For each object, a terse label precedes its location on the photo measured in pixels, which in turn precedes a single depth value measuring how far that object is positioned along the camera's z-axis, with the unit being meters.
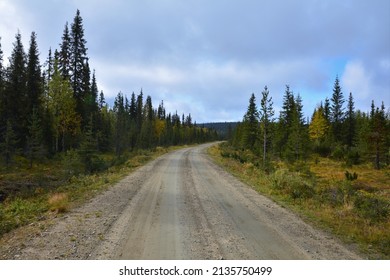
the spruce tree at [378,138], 36.84
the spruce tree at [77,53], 37.59
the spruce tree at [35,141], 30.93
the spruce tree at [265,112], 33.65
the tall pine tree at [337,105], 62.62
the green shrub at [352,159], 38.09
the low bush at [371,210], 9.78
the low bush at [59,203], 9.42
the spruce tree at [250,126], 58.66
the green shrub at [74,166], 23.48
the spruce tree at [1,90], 34.72
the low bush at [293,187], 13.06
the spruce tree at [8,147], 29.27
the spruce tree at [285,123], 49.81
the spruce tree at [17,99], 34.97
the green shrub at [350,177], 26.43
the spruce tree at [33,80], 36.66
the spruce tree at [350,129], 59.01
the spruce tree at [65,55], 37.75
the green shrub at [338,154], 44.56
